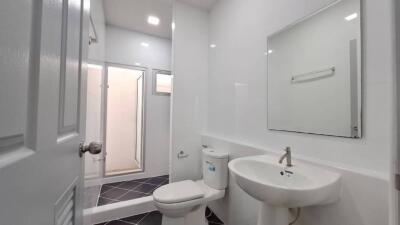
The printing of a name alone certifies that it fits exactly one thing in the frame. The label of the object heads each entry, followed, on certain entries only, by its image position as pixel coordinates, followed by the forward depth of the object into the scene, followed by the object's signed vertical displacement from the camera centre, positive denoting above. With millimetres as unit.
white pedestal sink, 741 -334
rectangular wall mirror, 874 +259
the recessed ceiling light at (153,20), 2406 +1326
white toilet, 1368 -672
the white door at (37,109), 256 +6
